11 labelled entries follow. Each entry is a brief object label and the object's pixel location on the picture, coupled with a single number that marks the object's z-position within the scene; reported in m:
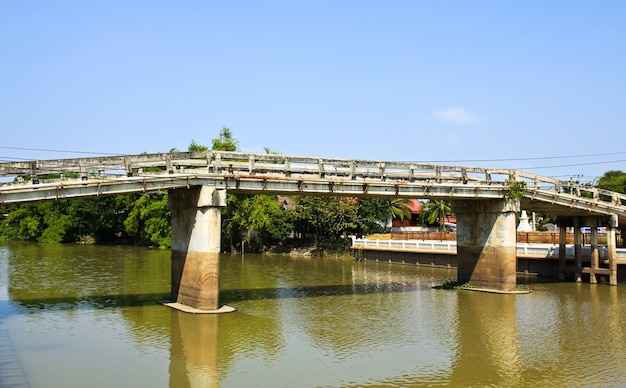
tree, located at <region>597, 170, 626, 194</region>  76.25
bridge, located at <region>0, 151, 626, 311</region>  24.58
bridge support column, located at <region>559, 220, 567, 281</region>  43.09
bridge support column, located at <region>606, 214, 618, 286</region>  39.00
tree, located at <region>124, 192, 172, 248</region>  82.75
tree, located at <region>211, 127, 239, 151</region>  74.25
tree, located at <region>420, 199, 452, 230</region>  82.12
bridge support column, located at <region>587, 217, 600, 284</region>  39.91
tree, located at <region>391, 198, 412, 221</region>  76.88
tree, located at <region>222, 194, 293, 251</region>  73.50
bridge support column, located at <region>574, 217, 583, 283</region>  41.41
